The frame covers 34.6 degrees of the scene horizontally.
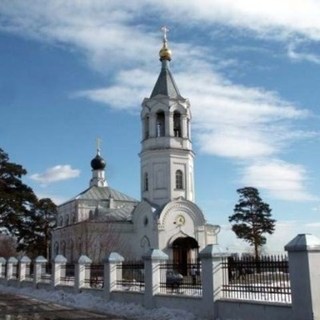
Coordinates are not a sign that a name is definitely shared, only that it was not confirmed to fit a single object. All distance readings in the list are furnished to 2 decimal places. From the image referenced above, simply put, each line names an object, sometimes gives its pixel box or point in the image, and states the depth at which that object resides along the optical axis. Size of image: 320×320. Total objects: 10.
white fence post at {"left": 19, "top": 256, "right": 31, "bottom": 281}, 26.73
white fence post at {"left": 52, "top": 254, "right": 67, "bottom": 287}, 22.23
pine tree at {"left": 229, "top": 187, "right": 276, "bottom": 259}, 45.44
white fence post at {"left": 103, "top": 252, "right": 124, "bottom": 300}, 17.39
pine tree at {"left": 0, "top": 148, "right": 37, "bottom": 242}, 36.86
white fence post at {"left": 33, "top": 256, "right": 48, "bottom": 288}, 24.39
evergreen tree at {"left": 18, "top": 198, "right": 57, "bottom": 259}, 41.53
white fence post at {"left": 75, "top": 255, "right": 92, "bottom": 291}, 19.70
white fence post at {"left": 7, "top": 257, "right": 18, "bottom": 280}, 28.38
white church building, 33.41
